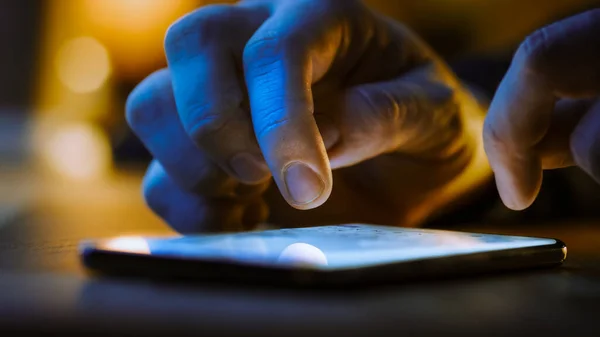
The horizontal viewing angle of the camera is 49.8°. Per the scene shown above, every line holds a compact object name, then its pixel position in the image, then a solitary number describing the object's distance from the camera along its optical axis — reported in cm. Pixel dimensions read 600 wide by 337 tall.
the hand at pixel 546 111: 40
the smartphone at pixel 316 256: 27
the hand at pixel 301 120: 45
